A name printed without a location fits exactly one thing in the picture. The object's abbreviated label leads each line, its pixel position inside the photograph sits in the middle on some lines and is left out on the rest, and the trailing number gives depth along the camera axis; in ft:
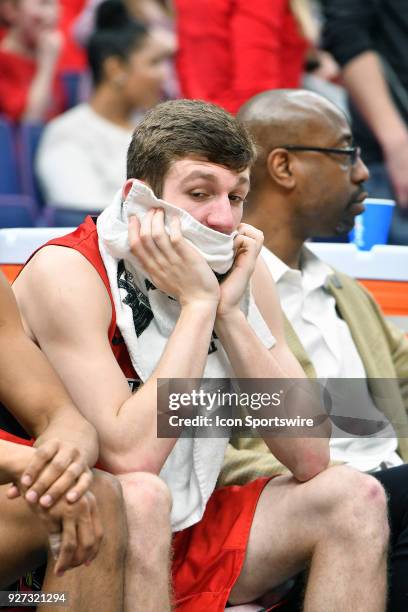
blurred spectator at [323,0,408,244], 29.09
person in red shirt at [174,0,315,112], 29.43
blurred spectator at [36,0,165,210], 33.58
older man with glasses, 22.04
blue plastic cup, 25.68
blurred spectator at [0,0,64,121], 37.88
